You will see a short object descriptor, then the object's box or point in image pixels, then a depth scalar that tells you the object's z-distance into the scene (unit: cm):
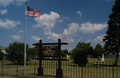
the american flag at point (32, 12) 1400
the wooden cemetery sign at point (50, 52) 1144
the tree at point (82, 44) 10762
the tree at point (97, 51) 7709
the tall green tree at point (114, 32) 2341
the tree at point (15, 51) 2896
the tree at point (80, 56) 2108
